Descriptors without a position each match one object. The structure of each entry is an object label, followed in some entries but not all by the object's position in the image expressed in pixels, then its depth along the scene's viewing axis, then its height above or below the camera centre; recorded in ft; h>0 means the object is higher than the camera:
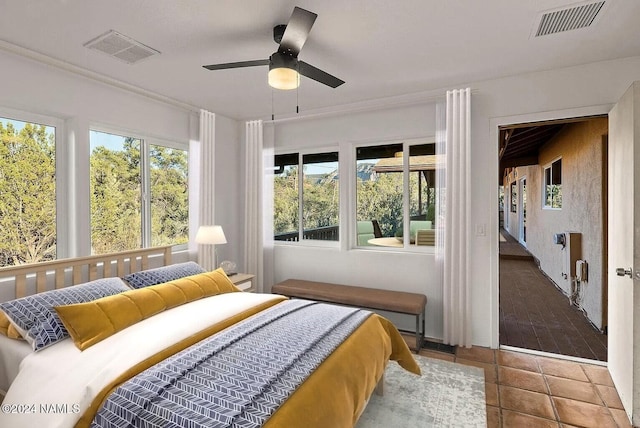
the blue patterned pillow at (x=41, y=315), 6.52 -1.97
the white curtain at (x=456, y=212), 10.82 -0.04
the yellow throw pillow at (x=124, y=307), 6.53 -2.02
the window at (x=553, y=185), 18.50 +1.44
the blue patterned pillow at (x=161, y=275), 9.19 -1.73
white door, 7.20 -0.90
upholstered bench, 10.68 -2.85
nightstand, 12.42 -2.51
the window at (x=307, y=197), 14.06 +0.64
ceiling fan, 6.26 +3.19
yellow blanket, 4.89 -2.83
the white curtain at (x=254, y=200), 14.64 +0.54
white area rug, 7.34 -4.45
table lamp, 11.84 -0.79
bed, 4.78 -2.54
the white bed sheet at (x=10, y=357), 6.56 -2.73
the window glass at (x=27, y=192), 8.79 +0.60
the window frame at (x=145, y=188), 12.09 +0.91
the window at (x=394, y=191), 12.32 +0.77
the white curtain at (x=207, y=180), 13.17 +1.26
